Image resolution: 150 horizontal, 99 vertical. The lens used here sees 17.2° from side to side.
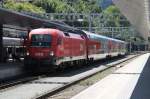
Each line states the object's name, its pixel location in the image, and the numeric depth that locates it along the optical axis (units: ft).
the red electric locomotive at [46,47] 95.14
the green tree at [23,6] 310.90
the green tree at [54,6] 324.91
